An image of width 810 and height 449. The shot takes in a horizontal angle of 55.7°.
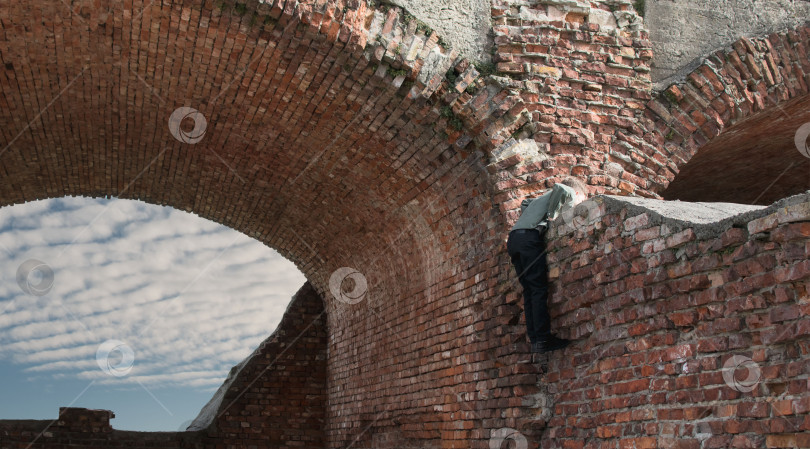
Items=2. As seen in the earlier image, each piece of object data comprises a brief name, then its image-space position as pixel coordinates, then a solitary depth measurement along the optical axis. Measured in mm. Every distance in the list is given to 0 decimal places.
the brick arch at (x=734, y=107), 6449
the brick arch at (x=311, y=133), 5883
